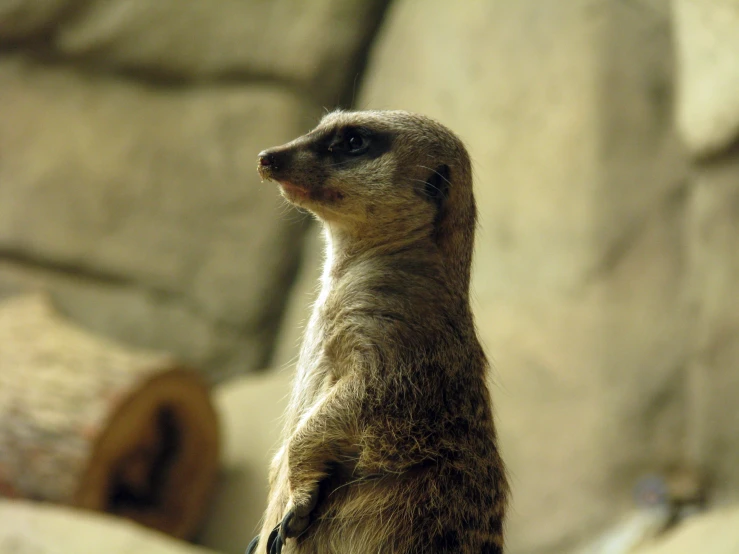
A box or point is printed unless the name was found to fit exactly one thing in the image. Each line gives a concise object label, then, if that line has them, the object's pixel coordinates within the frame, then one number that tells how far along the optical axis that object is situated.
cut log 9.50
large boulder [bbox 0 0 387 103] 12.65
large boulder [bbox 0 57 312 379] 12.62
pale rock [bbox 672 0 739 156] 9.16
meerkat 3.91
